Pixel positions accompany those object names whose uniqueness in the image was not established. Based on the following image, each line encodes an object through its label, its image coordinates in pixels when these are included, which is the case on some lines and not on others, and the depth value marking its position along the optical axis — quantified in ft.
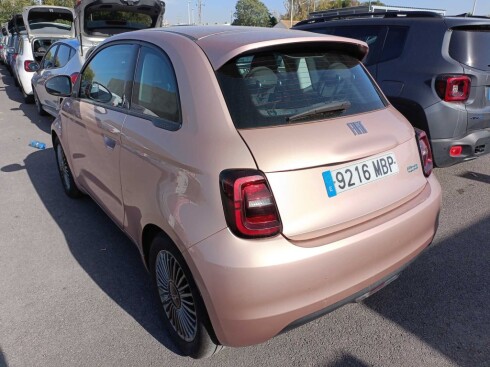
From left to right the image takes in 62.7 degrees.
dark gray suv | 12.96
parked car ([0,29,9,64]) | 60.39
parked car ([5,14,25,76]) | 47.07
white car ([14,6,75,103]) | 32.83
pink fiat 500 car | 5.77
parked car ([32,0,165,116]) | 22.88
